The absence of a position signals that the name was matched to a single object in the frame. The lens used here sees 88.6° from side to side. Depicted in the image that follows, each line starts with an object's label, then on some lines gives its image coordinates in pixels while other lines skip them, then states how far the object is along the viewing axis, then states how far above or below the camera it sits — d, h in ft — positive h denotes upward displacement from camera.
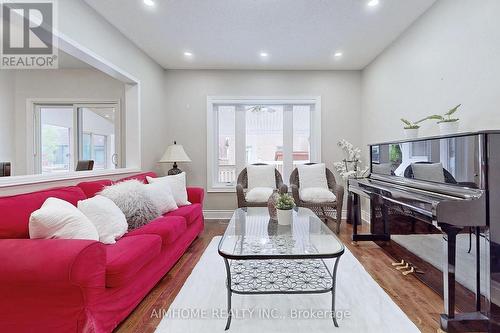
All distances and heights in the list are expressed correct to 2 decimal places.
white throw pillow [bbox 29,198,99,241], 4.99 -1.16
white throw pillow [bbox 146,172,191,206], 11.08 -0.90
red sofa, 4.30 -2.10
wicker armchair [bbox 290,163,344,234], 12.83 -1.94
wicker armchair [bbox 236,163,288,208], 13.24 -1.17
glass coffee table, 5.89 -2.06
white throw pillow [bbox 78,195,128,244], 6.59 -1.36
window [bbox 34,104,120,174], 14.43 +1.78
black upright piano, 5.52 -1.11
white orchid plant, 14.75 +0.22
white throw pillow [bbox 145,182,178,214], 9.62 -1.17
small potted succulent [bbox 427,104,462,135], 7.34 +1.12
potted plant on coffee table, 8.35 -1.43
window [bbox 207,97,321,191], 16.42 +1.81
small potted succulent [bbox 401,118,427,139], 9.16 +1.20
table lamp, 14.02 +0.53
